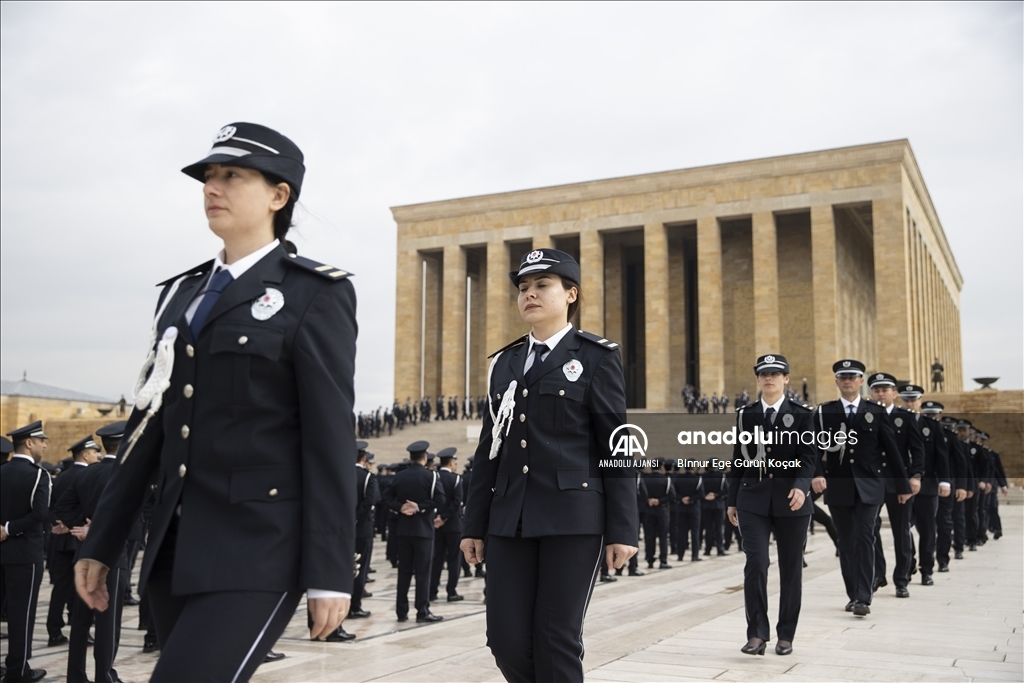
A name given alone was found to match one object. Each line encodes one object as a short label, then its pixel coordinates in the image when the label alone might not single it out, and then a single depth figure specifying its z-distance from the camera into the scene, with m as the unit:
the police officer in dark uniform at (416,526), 9.94
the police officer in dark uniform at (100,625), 5.67
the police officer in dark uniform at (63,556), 9.07
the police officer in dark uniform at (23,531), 7.51
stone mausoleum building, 39.72
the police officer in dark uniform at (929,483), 10.99
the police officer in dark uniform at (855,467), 8.24
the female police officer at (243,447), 2.37
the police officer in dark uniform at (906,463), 9.41
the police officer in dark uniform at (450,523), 11.93
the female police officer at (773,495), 6.46
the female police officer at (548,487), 3.61
